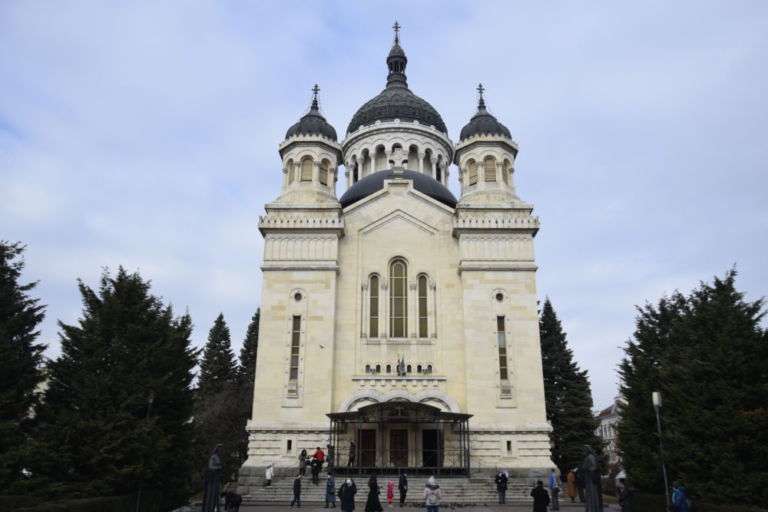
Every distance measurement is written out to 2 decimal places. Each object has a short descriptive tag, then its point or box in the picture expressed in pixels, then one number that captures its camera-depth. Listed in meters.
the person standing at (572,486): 24.42
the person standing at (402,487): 21.55
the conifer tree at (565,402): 34.75
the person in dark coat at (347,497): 15.79
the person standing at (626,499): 16.80
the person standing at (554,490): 21.69
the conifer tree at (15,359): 15.01
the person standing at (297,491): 21.12
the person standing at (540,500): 16.62
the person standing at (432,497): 15.95
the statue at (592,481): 15.20
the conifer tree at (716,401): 14.23
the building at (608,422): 78.09
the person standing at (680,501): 14.12
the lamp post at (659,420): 16.22
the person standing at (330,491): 20.61
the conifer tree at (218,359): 47.88
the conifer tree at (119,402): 16.17
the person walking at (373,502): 15.92
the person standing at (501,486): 22.52
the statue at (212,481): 15.11
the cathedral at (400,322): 26.66
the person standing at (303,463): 24.67
